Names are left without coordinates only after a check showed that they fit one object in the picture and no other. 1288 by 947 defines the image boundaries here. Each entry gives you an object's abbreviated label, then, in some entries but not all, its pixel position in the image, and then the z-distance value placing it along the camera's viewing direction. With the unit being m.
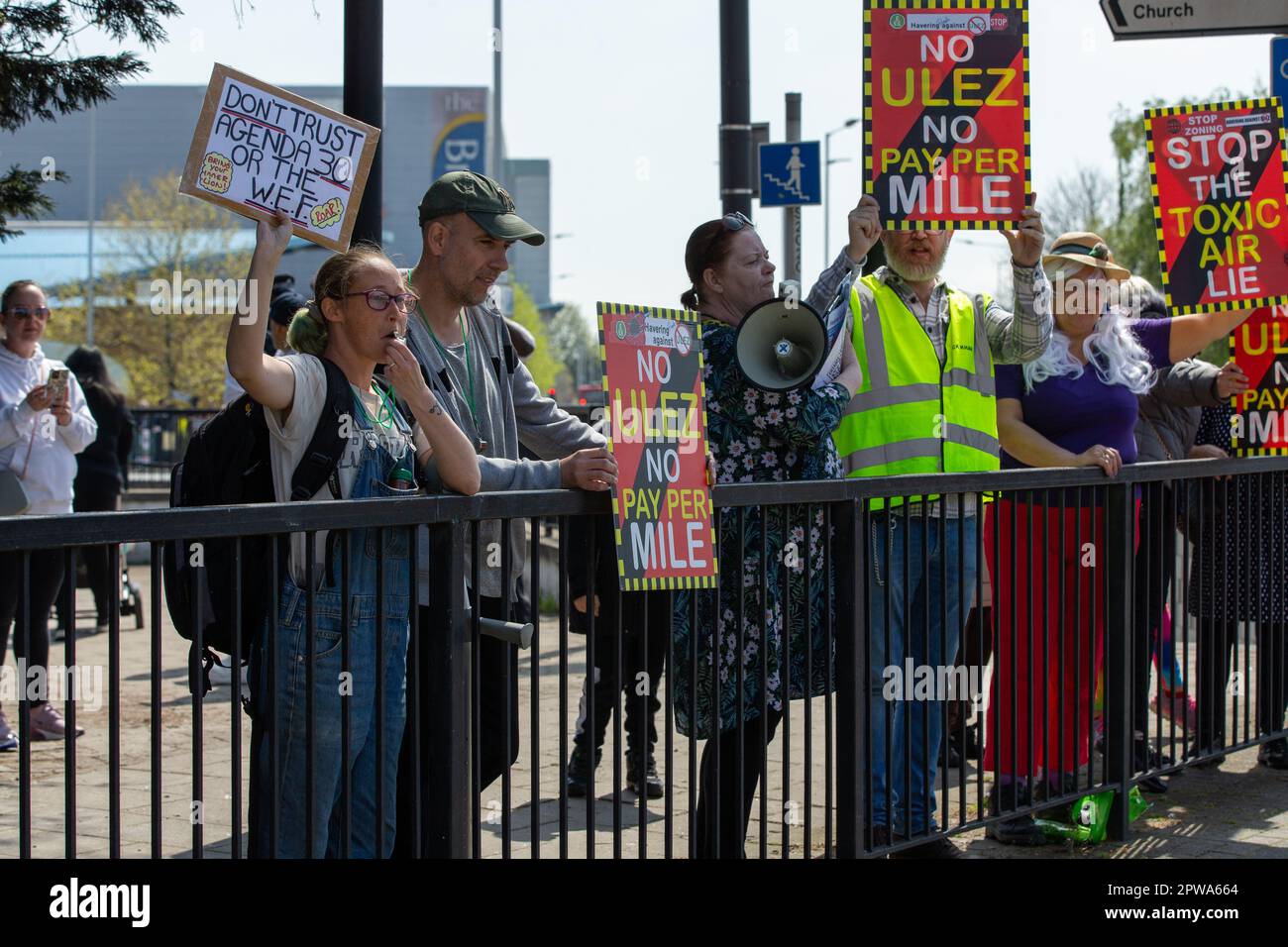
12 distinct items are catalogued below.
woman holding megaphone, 4.40
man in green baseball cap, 3.82
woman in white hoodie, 6.96
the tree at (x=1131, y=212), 37.22
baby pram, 9.82
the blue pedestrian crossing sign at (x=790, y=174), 11.20
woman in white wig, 5.34
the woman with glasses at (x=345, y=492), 3.48
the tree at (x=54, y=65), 5.56
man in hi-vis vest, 4.88
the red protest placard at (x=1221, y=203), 6.64
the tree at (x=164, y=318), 47.94
